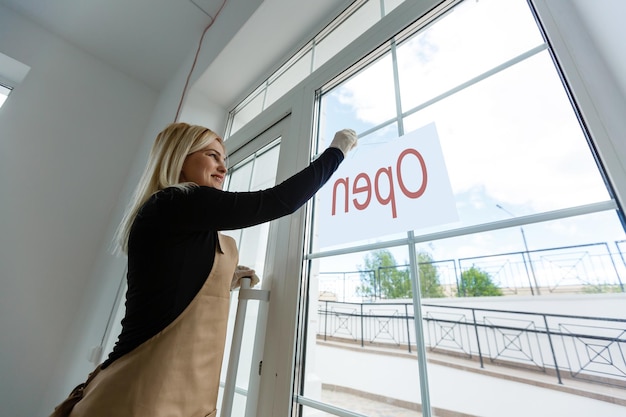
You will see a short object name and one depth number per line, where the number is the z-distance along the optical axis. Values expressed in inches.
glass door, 33.2
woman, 20.6
